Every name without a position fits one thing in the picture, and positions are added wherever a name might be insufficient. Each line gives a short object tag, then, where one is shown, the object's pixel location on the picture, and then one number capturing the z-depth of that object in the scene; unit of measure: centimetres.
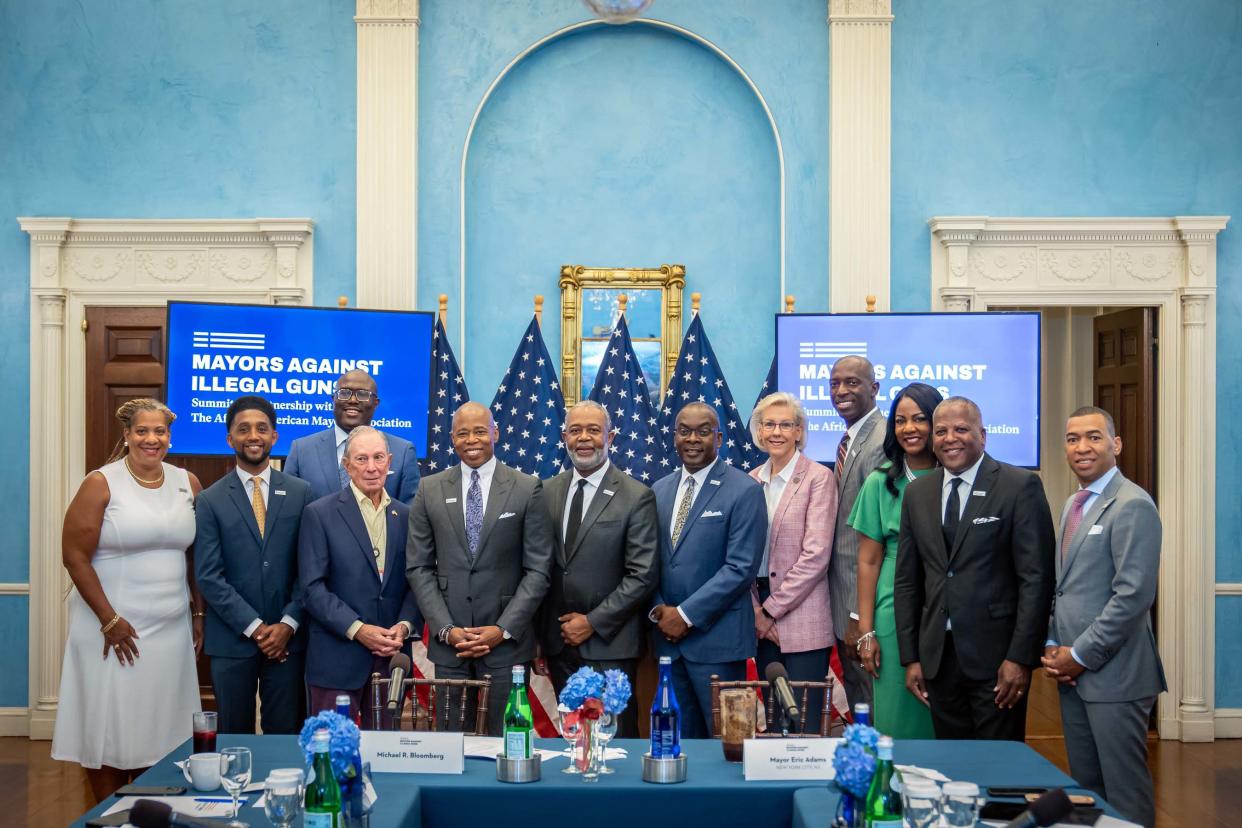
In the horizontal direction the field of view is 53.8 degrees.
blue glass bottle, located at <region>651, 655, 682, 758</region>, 306
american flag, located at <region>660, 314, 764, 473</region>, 677
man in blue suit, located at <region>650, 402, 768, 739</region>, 443
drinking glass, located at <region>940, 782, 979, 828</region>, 234
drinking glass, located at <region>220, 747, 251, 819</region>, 274
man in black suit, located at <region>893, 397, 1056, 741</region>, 405
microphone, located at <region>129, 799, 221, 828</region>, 233
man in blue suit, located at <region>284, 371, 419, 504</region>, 511
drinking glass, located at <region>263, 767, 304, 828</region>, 243
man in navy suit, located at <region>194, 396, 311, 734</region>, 449
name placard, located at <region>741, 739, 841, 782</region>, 304
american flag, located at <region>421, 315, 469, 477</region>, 674
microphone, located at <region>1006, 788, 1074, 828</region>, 238
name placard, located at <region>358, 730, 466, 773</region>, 308
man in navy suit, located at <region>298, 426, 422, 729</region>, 441
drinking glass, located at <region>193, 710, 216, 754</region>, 310
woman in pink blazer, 460
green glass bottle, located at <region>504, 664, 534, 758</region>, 304
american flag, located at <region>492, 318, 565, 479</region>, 684
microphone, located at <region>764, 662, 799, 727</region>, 320
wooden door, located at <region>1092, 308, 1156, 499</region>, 723
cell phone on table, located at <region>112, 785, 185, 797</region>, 290
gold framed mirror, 717
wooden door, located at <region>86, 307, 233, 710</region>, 714
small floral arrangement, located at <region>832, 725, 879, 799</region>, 236
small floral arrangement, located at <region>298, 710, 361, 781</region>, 248
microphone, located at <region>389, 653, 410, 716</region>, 338
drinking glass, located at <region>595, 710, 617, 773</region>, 311
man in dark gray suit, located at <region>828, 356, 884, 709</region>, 459
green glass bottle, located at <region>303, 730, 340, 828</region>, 246
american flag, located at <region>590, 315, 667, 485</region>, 675
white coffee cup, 296
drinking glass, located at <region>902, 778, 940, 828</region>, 235
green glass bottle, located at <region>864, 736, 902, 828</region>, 242
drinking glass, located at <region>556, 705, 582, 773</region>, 310
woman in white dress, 444
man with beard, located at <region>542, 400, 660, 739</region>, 445
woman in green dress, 434
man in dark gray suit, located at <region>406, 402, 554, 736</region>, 438
